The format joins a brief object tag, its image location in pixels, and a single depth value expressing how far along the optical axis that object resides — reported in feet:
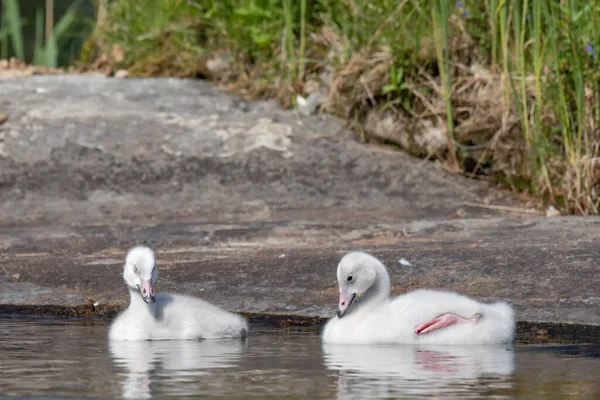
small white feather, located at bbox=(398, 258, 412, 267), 42.06
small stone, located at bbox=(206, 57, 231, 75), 72.02
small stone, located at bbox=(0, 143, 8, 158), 62.28
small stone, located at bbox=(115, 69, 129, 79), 73.75
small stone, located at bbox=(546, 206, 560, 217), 56.29
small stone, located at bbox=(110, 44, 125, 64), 77.36
